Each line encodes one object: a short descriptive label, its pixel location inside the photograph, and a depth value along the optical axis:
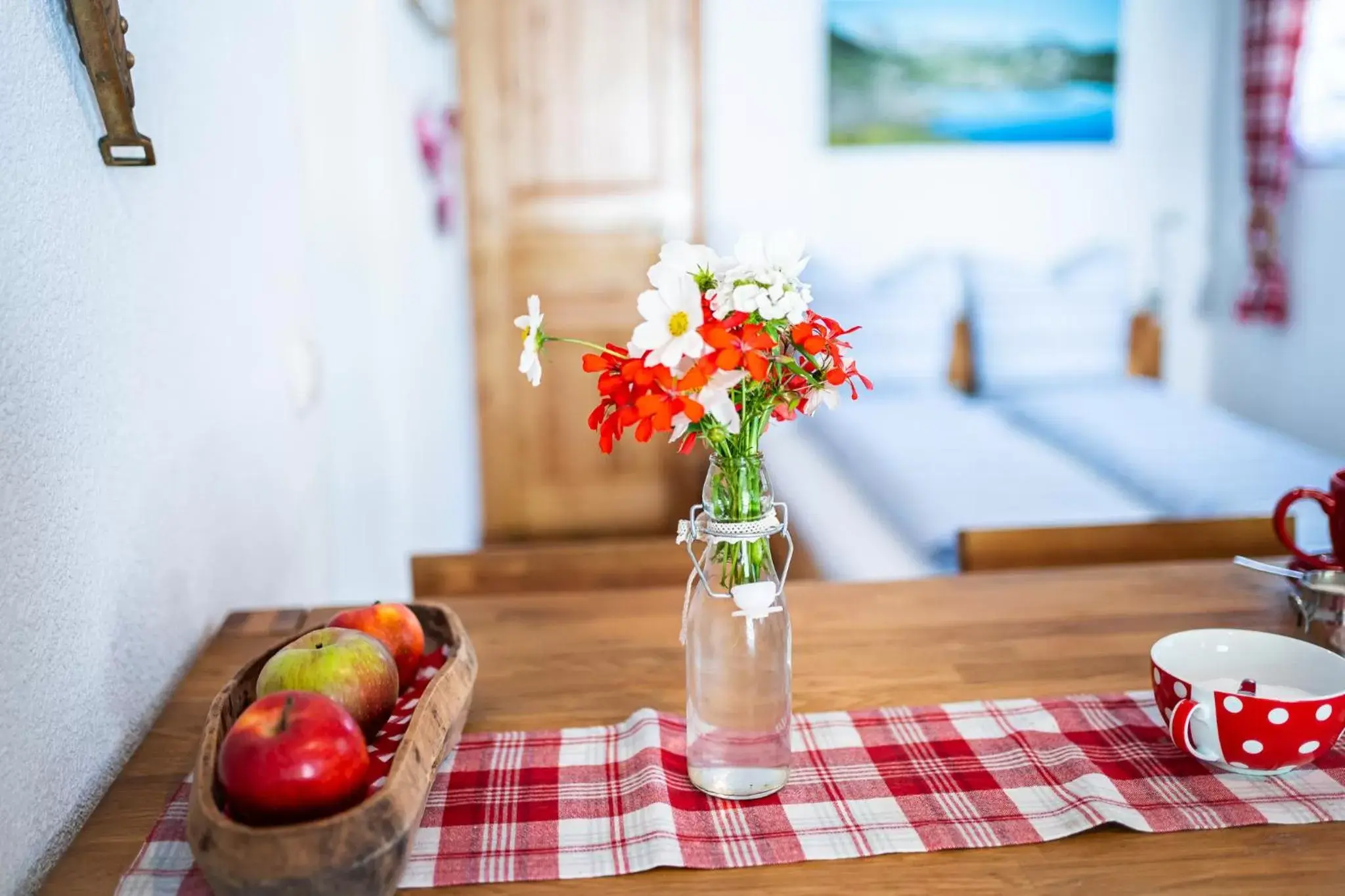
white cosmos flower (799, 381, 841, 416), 0.87
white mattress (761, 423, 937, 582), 2.09
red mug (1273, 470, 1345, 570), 1.22
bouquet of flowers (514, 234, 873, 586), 0.81
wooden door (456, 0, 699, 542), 3.59
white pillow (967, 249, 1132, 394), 3.56
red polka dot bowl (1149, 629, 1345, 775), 0.89
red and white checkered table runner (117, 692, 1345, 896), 0.84
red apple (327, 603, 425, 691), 1.03
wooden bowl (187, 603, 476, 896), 0.71
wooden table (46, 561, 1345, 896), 0.81
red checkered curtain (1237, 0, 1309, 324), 3.49
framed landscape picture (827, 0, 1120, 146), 3.70
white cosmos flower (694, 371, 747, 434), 0.81
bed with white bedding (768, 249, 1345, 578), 2.25
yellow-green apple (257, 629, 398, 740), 0.89
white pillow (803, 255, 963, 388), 3.52
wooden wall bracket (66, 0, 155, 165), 0.95
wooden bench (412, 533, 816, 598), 1.60
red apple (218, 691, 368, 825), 0.74
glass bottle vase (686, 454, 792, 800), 0.88
